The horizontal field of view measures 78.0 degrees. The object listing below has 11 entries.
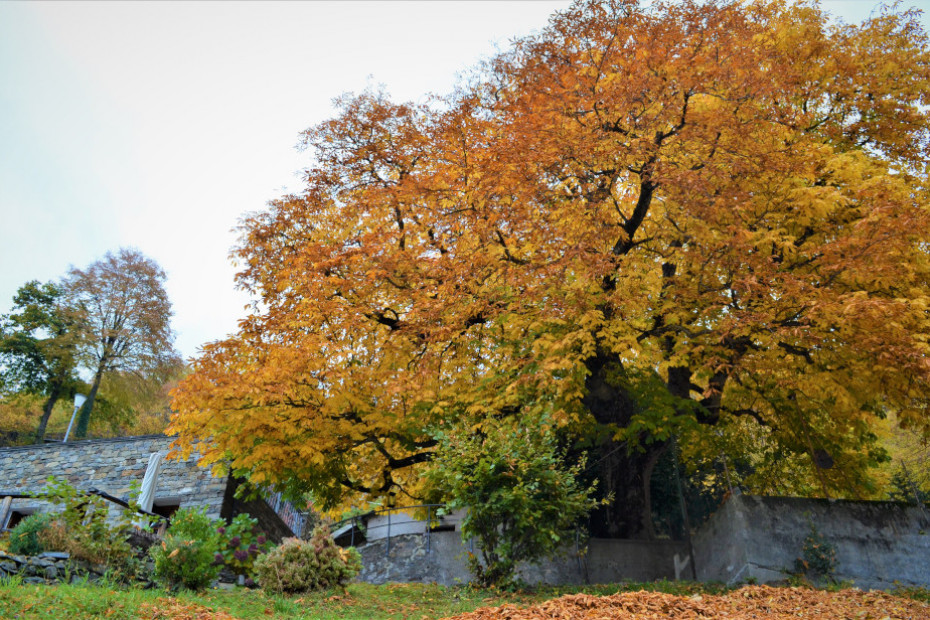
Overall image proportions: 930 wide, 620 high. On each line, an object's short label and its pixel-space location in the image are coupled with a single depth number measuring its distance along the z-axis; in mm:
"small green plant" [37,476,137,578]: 7039
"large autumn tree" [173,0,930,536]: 8812
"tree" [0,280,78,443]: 27156
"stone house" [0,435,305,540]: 13539
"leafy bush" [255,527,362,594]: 7562
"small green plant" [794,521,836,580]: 8250
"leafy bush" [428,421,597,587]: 7422
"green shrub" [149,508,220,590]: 7000
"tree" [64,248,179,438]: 28984
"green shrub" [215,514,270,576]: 8617
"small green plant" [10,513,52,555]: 6980
